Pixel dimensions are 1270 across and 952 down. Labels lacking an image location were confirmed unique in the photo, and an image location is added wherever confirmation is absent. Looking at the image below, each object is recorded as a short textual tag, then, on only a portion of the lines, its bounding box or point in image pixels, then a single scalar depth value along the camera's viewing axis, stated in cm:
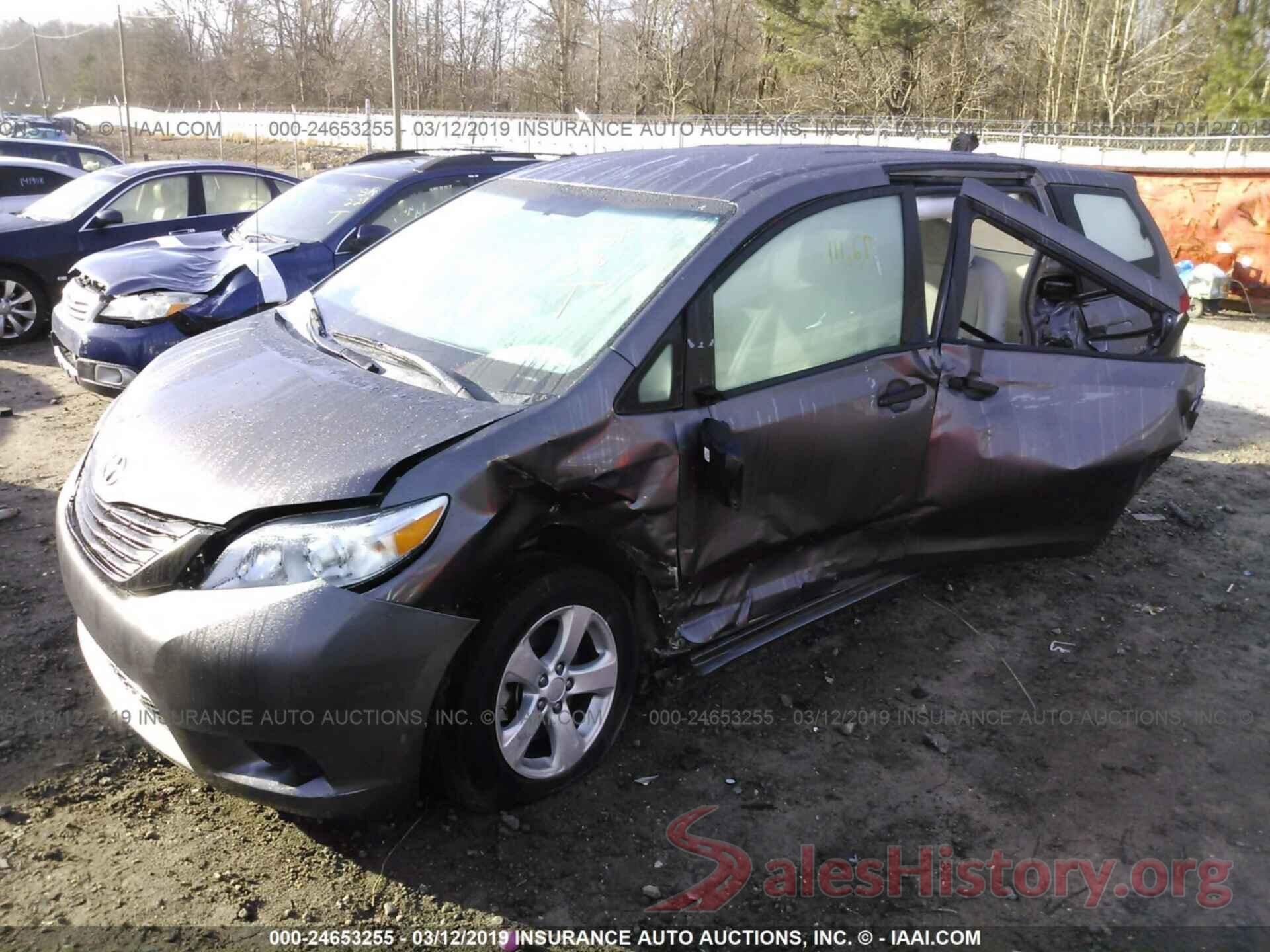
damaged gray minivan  244
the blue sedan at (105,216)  834
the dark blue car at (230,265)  584
